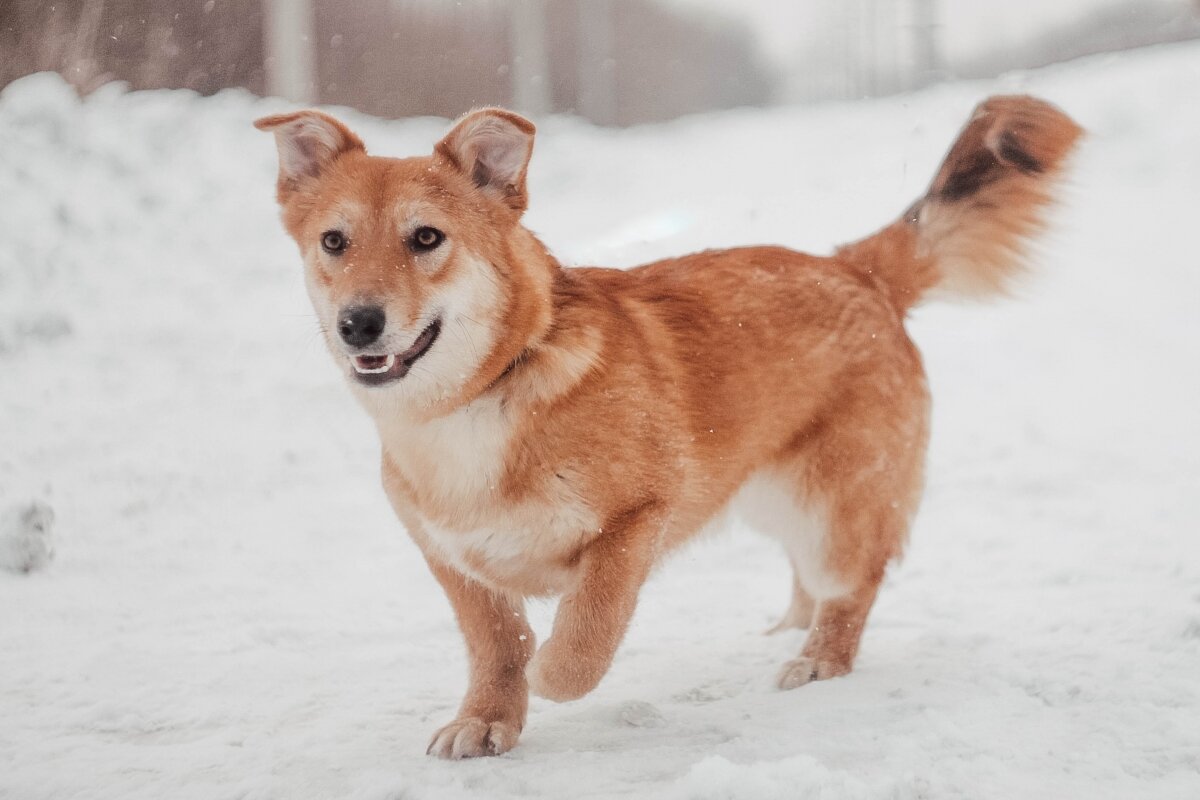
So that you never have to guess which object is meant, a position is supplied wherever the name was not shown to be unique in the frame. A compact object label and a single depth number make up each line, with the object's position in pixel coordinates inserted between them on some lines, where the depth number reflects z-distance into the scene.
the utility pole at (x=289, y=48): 9.48
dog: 2.87
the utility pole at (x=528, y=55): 11.36
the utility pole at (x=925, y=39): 9.83
